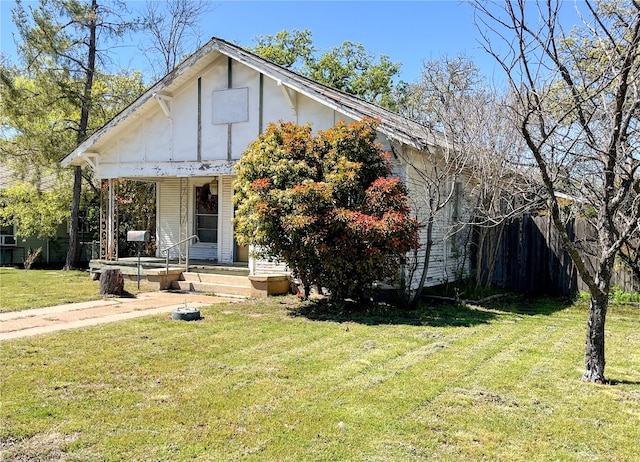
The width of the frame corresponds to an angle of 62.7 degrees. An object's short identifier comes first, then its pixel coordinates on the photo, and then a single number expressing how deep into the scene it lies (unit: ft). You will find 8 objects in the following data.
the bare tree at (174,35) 86.69
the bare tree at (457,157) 33.68
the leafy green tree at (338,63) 103.09
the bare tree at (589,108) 14.43
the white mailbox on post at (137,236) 40.59
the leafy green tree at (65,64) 55.36
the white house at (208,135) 38.29
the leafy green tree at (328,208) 29.17
